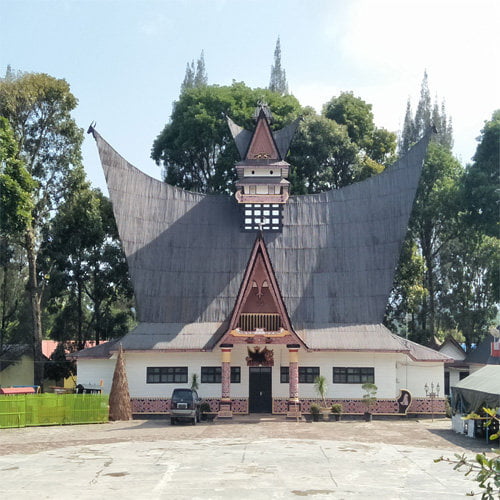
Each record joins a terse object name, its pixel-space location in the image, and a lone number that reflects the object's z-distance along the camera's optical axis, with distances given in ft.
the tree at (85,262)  149.59
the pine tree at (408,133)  337.31
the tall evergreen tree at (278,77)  467.81
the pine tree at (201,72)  456.20
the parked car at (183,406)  98.53
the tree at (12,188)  114.73
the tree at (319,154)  175.11
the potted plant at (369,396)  108.37
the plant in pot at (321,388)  108.78
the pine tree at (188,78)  439.06
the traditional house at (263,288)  109.81
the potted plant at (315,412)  106.11
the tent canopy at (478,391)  82.15
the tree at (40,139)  137.90
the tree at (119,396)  103.55
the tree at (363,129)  188.55
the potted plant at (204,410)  106.73
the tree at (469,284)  167.73
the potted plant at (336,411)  106.52
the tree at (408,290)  164.35
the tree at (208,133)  186.29
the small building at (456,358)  149.38
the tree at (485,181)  145.28
